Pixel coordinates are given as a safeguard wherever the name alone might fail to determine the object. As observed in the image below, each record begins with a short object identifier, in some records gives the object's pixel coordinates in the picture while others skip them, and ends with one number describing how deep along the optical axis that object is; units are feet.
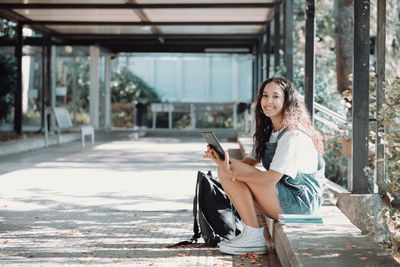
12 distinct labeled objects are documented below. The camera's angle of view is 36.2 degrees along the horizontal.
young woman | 11.46
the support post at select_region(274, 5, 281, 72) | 34.37
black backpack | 12.55
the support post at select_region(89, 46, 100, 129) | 59.62
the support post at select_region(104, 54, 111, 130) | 63.41
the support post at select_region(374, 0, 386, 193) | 16.47
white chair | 38.27
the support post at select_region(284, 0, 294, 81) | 27.96
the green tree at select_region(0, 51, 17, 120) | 44.27
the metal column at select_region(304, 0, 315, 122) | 21.35
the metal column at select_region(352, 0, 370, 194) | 15.64
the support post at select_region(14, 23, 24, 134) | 43.93
